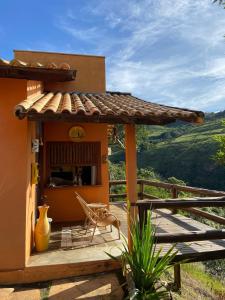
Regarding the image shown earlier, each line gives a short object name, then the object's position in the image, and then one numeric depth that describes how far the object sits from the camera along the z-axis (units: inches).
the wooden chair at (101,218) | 236.6
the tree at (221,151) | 335.9
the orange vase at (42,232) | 212.5
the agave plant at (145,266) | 151.3
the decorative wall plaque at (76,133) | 319.6
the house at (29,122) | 184.4
